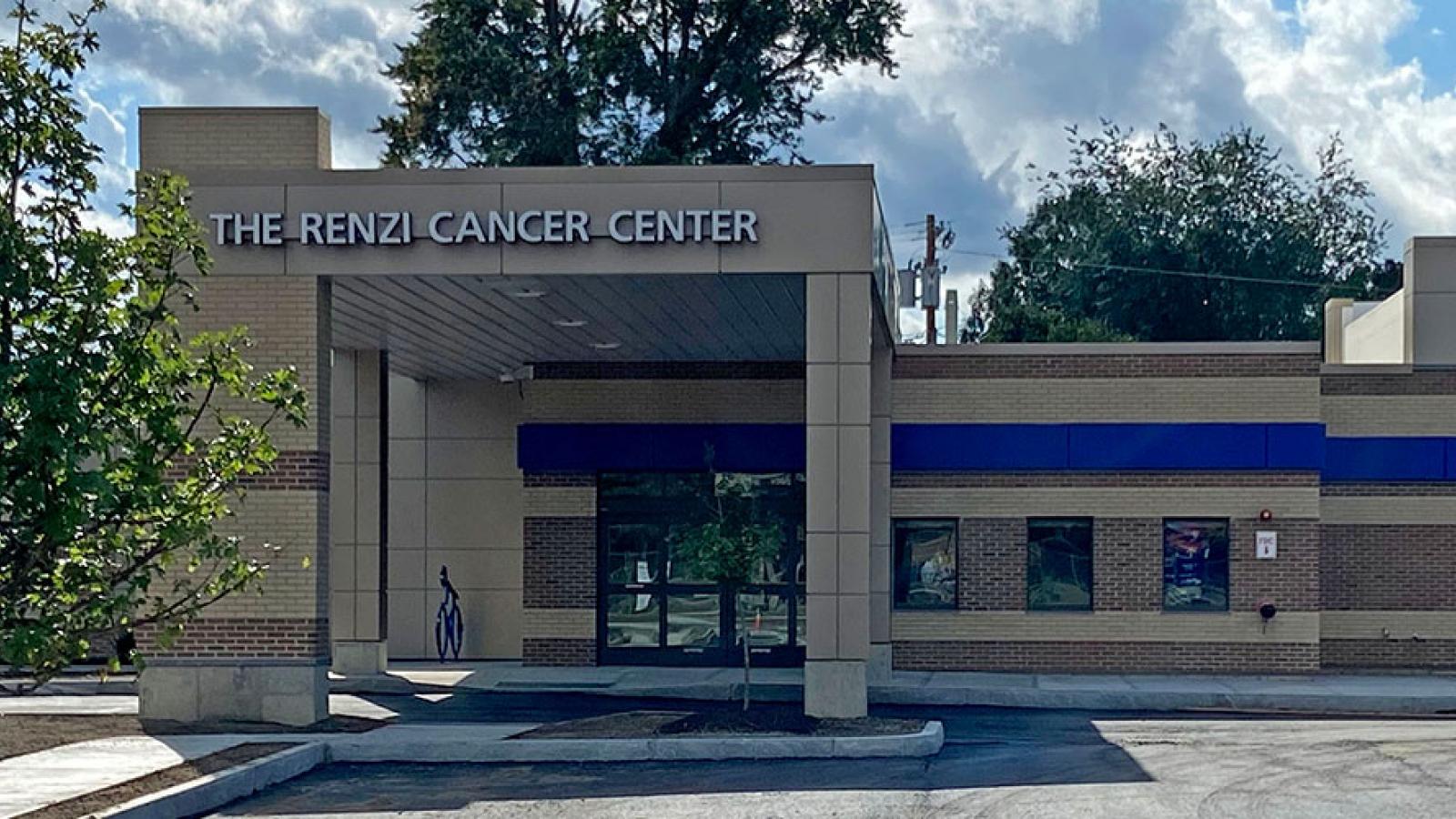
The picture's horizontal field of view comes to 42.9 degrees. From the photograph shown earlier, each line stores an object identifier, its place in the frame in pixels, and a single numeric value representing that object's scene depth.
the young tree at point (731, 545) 19.22
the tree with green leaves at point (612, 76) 42.78
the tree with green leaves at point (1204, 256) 53.91
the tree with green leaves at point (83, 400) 10.96
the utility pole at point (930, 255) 47.12
